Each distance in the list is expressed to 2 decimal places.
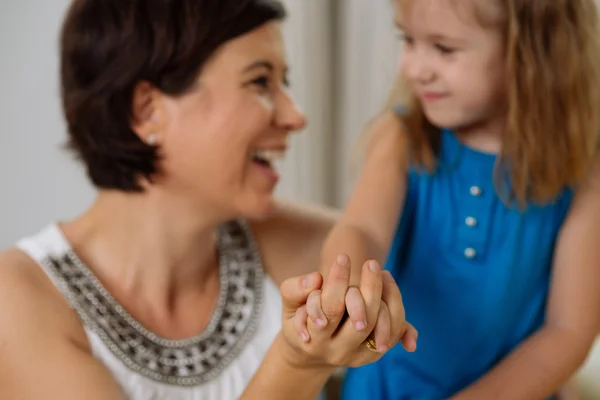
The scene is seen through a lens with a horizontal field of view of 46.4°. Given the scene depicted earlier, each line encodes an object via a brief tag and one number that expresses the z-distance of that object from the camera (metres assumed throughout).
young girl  0.90
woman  0.95
